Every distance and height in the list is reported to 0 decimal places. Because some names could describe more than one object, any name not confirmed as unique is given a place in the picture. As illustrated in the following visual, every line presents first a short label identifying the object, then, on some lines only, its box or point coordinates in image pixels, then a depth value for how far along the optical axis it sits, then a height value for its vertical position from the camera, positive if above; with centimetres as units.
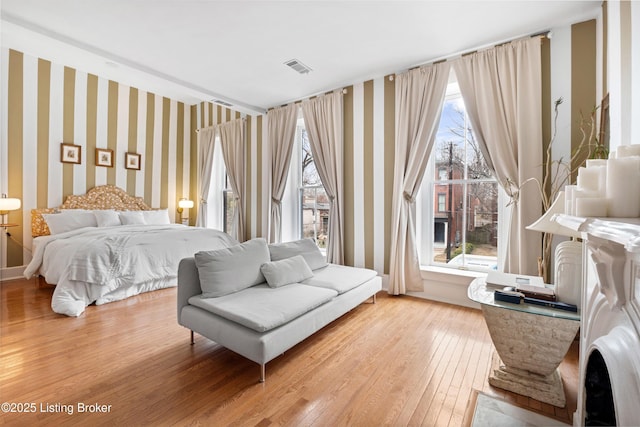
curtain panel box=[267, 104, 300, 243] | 492 +108
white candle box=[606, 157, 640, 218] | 95 +9
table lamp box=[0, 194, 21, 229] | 393 +7
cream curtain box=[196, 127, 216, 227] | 629 +100
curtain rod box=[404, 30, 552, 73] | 287 +184
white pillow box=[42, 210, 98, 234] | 432 -14
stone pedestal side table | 167 -80
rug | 155 -113
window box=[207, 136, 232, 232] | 640 +39
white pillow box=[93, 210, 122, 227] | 477 -11
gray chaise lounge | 196 -70
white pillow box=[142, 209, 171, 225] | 549 -10
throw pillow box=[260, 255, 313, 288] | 264 -56
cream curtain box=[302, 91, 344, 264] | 425 +92
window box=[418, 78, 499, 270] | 343 +17
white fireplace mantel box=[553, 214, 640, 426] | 73 -30
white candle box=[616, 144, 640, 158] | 107 +24
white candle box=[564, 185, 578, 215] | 129 +8
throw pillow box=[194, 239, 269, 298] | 231 -47
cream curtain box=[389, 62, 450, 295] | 346 +76
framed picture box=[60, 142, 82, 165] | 482 +100
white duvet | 316 -60
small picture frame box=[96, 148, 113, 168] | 526 +102
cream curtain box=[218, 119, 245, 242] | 567 +95
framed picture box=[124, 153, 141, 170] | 566 +103
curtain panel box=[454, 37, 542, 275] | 287 +89
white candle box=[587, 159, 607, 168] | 132 +24
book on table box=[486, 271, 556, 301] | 175 -49
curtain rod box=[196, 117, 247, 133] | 565 +188
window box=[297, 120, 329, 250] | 493 +24
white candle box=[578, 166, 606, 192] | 113 +15
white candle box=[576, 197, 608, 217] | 103 +3
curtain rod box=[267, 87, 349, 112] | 424 +189
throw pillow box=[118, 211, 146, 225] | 508 -11
